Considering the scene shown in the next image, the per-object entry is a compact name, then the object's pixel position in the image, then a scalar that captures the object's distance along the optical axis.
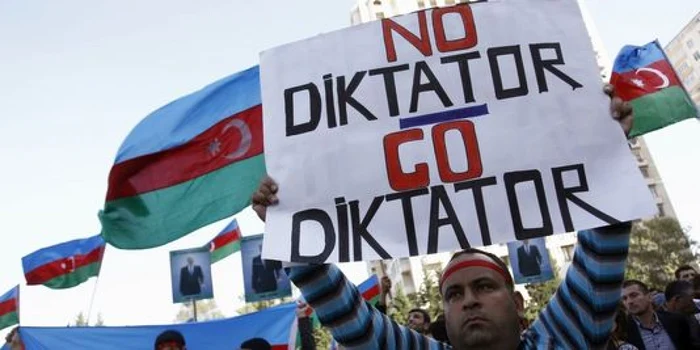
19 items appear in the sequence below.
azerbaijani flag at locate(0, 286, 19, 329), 10.44
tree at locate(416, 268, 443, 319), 28.10
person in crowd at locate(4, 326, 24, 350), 6.36
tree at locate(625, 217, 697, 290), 31.56
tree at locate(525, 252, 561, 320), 25.61
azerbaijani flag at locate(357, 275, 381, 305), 8.06
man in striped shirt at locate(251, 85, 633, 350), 1.98
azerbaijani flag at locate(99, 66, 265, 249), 4.56
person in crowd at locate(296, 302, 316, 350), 5.50
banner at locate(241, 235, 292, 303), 9.60
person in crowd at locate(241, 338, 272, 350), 6.23
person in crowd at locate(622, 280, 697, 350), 4.75
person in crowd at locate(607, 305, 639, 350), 4.11
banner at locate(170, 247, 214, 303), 10.87
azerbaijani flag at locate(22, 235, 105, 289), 9.20
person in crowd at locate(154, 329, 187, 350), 6.45
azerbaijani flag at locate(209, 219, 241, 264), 11.45
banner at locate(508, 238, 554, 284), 9.84
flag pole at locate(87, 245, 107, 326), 9.05
